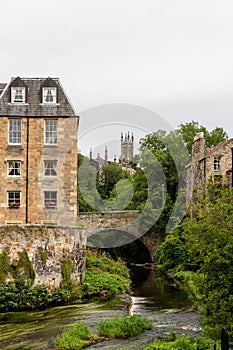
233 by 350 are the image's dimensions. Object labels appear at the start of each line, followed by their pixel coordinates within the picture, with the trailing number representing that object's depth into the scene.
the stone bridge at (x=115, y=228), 48.81
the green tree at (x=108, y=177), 62.38
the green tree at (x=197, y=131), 62.17
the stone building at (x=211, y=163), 44.51
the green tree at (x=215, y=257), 17.41
